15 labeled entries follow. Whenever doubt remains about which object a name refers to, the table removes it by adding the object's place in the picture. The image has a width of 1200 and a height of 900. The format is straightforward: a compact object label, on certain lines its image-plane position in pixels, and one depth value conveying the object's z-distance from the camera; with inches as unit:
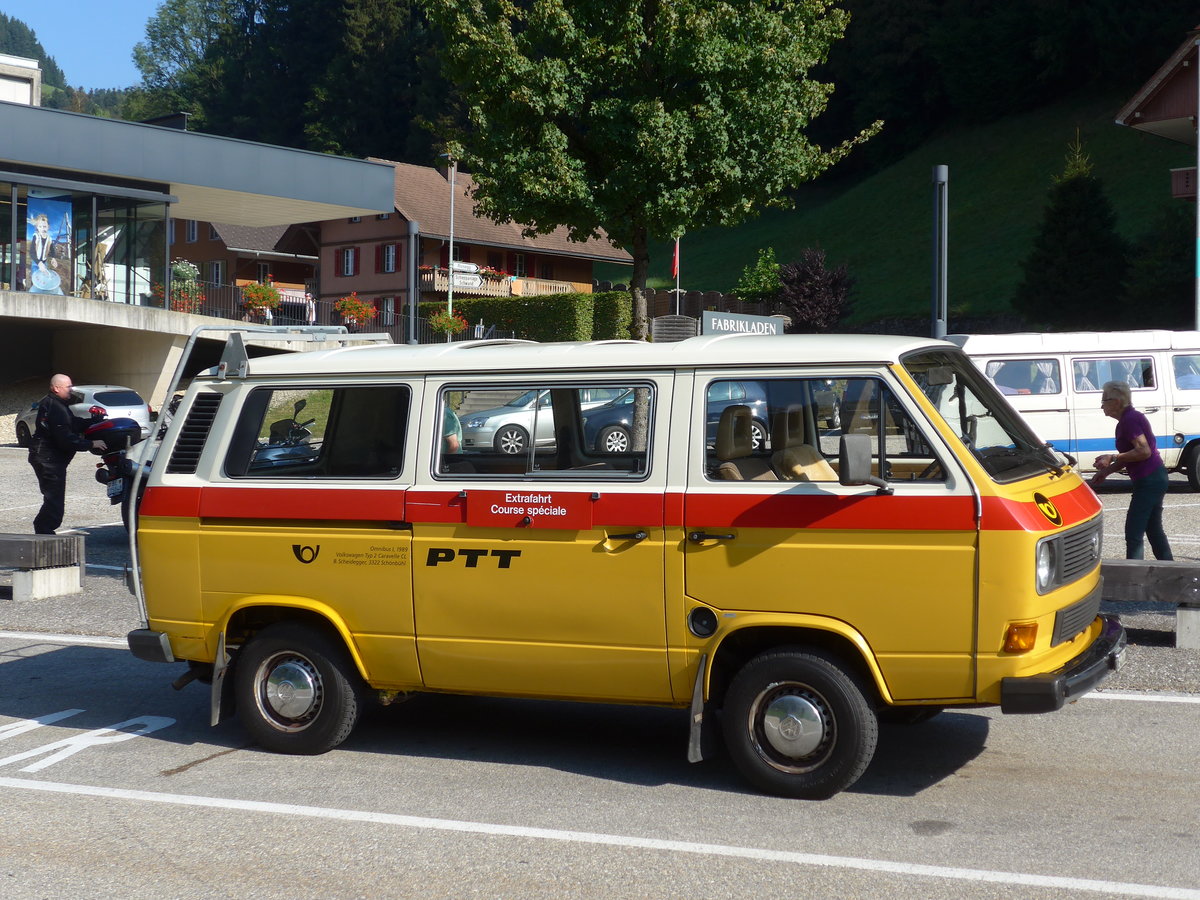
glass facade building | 1453.0
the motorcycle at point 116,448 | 520.1
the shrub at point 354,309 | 1656.0
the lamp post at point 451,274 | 2030.0
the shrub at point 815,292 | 2129.7
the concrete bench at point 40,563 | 454.3
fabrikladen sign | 578.5
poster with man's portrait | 1454.2
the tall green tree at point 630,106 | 643.5
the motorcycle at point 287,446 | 268.7
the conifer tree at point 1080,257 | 1914.4
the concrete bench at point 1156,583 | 341.1
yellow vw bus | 223.9
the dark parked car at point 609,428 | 250.5
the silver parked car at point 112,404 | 1188.5
